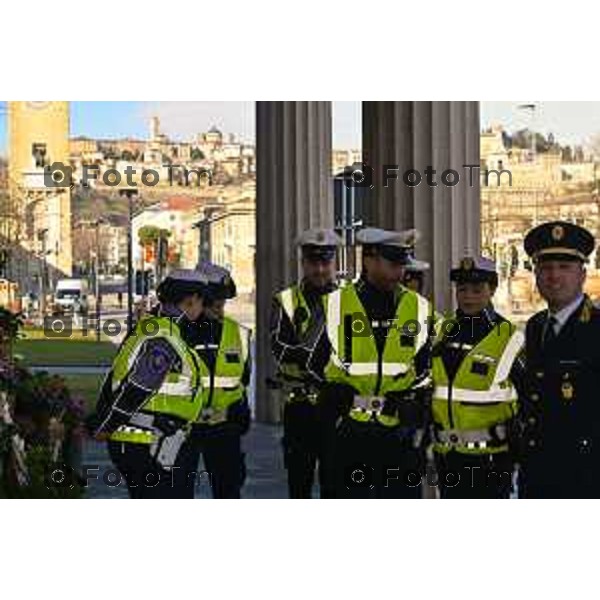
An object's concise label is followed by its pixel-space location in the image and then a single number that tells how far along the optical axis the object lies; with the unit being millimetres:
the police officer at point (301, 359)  9633
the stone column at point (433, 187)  9445
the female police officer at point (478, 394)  9195
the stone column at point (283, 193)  9750
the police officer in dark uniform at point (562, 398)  9023
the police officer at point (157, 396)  9414
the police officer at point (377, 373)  9242
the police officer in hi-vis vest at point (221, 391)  9484
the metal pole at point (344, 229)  9578
